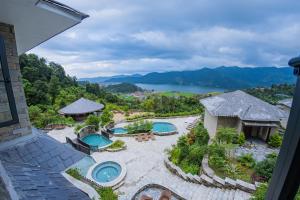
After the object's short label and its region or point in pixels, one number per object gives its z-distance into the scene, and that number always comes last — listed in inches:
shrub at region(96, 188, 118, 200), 280.6
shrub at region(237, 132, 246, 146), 477.1
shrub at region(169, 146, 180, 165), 437.3
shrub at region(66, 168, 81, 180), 356.3
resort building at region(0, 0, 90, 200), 112.0
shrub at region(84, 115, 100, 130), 721.6
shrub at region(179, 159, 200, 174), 393.3
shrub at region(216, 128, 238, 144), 441.4
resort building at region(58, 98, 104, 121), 846.5
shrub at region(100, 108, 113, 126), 776.5
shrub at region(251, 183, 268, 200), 221.8
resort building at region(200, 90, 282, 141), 500.4
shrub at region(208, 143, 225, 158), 385.1
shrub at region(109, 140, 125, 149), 555.9
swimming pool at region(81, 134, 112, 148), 643.5
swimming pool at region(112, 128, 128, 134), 737.0
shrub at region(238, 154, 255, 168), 364.8
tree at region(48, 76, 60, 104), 1122.2
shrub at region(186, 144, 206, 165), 408.2
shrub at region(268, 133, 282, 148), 471.4
